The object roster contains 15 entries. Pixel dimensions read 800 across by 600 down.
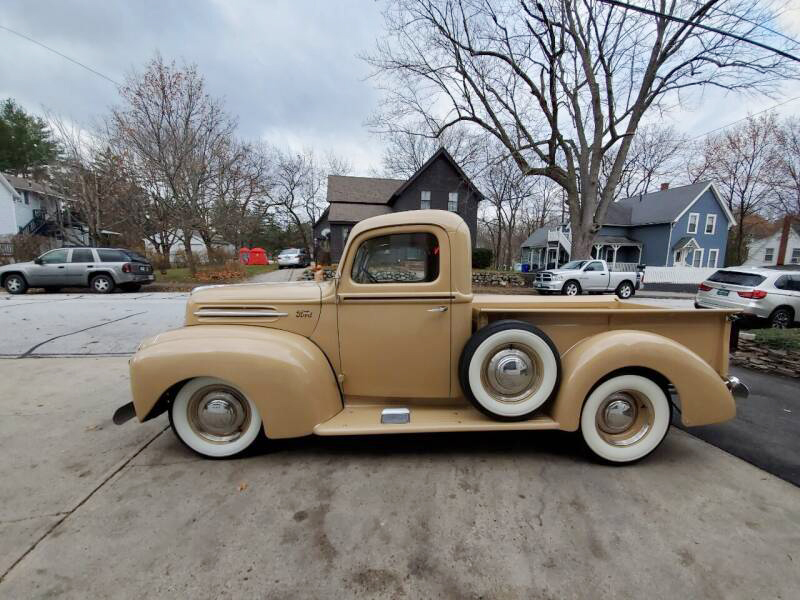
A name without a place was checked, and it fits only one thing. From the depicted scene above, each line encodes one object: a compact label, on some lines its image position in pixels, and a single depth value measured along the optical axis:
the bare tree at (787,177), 24.33
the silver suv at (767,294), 7.43
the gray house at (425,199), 23.73
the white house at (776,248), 33.53
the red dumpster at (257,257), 30.72
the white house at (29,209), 26.97
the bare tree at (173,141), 13.65
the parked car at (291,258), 25.72
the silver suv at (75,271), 11.31
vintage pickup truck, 2.48
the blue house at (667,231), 25.45
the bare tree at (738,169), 26.36
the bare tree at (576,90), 13.35
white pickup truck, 14.46
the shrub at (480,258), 22.42
